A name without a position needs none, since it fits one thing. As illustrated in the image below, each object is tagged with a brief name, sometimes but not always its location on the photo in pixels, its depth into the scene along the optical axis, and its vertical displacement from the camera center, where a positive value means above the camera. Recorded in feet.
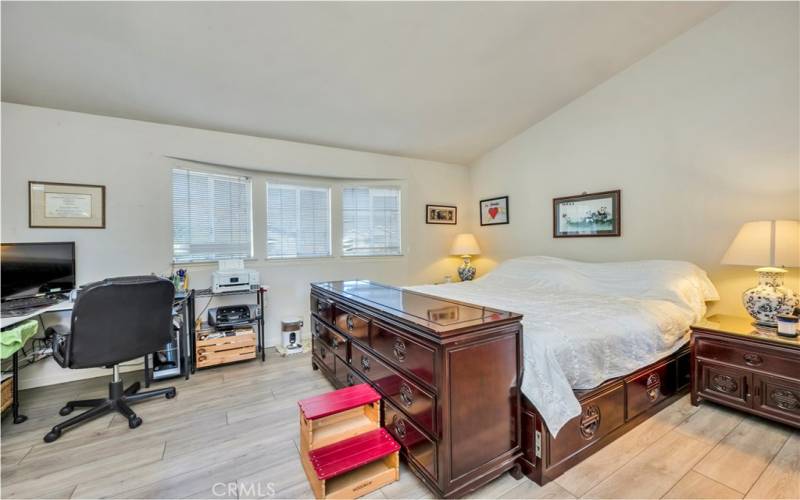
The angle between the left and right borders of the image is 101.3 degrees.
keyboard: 7.29 -1.27
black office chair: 6.51 -1.70
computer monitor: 7.97 -0.45
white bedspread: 5.26 -1.46
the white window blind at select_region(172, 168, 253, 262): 10.95 +1.15
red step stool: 4.94 -3.25
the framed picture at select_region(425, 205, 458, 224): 15.69 +1.58
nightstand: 6.44 -2.67
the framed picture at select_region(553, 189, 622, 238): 10.94 +1.07
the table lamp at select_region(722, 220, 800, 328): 6.93 -0.35
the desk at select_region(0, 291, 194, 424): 7.09 -2.32
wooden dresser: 4.63 -2.17
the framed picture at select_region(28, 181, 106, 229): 8.86 +1.28
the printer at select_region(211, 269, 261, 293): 10.44 -1.03
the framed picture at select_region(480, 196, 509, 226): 14.71 +1.62
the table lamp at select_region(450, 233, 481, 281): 15.35 -0.18
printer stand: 9.98 -2.24
